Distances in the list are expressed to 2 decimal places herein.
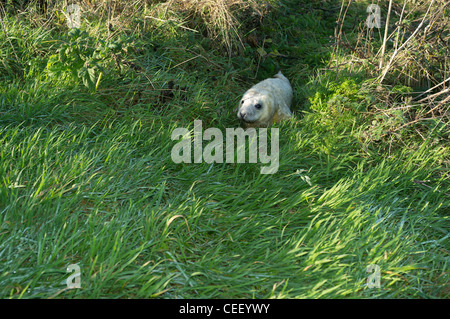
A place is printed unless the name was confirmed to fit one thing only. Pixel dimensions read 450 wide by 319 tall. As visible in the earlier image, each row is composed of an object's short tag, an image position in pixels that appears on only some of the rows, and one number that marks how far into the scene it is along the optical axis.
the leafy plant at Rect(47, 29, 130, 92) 3.59
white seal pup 3.88
